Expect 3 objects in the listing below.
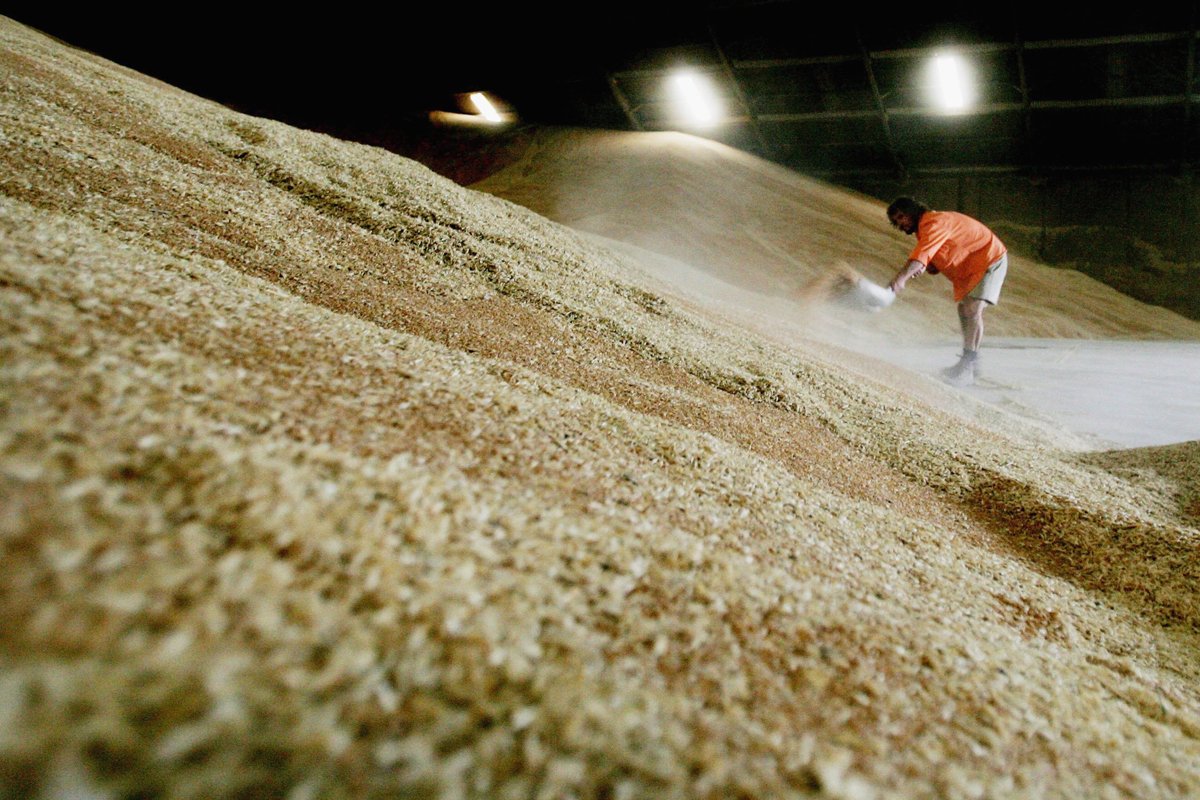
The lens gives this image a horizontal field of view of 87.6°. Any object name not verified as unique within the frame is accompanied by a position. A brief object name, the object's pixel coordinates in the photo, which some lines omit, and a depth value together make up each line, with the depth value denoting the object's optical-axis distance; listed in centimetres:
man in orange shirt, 450
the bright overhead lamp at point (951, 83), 888
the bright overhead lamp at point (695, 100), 1062
